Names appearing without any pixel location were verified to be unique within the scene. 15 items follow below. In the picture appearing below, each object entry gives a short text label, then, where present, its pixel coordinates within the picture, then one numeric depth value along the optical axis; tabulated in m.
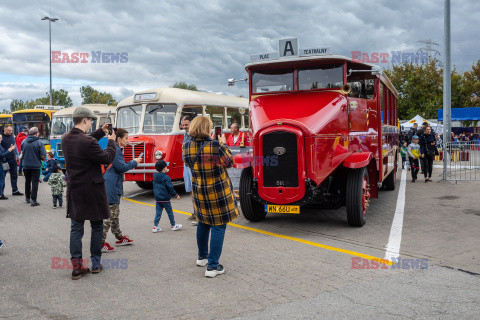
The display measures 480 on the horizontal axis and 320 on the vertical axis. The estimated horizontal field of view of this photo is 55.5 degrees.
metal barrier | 14.47
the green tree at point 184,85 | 74.00
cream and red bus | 11.84
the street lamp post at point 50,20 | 34.95
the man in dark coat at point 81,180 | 5.19
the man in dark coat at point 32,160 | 11.05
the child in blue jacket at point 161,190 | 7.51
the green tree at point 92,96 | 60.54
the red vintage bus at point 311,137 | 7.14
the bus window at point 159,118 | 12.24
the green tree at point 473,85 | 44.25
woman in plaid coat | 5.18
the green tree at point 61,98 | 67.75
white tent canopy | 31.94
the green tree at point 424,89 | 45.16
